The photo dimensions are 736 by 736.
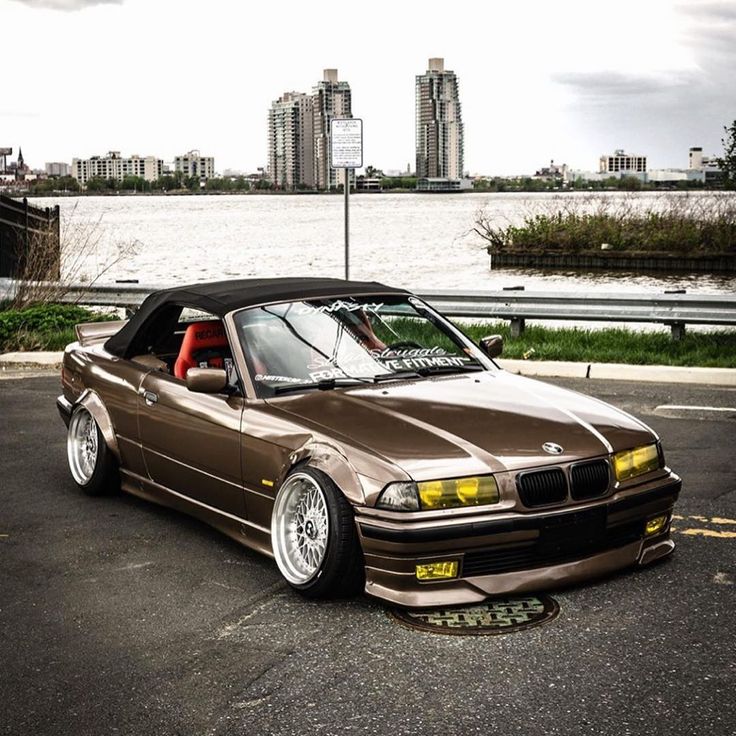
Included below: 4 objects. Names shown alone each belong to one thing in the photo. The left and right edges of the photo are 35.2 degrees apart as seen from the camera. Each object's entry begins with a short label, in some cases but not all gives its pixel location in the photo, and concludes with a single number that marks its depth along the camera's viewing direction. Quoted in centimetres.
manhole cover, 470
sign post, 1412
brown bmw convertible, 471
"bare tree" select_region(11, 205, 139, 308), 1558
